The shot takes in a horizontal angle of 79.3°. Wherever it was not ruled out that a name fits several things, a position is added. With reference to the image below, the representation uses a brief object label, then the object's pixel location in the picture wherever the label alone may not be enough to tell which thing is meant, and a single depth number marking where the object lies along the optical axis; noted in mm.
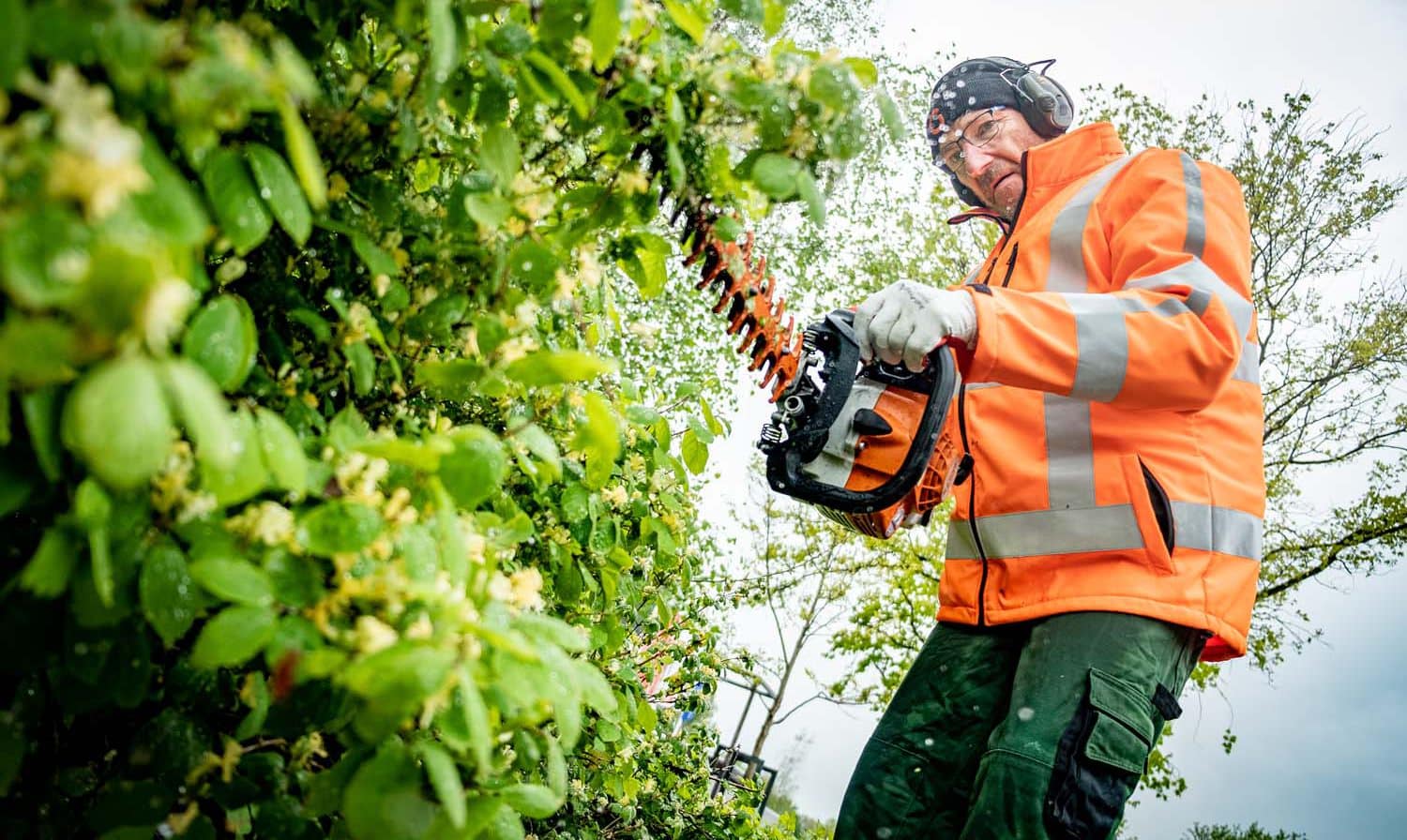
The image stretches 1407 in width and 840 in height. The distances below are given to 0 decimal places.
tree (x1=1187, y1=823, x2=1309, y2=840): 15812
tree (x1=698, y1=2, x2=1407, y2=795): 10102
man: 1761
